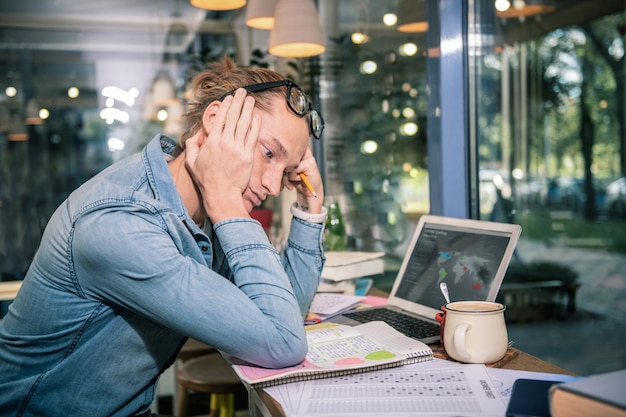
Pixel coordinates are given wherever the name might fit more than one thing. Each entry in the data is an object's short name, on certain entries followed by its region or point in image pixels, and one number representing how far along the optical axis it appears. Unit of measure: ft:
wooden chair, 7.30
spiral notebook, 3.94
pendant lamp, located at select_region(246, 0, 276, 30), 10.81
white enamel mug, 4.13
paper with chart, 3.41
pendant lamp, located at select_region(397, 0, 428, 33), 7.35
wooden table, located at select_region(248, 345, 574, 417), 3.63
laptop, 5.04
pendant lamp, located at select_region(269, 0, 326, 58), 9.72
